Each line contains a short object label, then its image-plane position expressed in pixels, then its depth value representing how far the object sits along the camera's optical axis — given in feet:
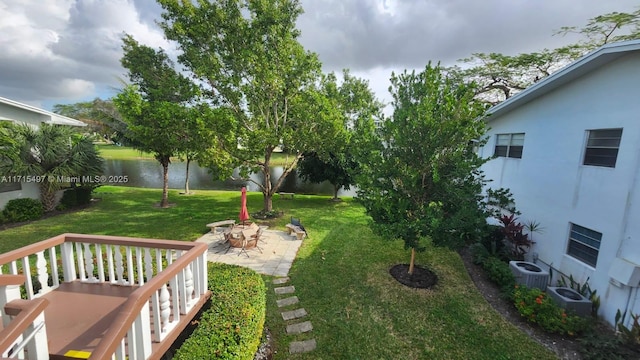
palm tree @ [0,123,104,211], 33.35
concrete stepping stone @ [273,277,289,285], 21.90
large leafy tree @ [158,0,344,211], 33.14
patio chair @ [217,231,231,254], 28.48
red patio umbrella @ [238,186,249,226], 29.50
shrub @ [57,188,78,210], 41.48
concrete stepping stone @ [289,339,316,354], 14.85
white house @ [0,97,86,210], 35.47
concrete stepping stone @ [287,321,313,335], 16.33
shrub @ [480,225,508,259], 27.58
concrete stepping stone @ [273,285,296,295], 20.57
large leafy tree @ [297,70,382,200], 41.29
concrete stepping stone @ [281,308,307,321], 17.61
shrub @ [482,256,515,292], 21.87
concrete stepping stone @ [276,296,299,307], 19.07
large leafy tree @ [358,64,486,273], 18.34
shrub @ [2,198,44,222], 34.67
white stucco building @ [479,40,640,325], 17.10
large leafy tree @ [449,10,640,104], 45.60
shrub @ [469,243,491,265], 26.12
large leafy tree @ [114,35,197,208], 31.60
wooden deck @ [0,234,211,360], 7.86
